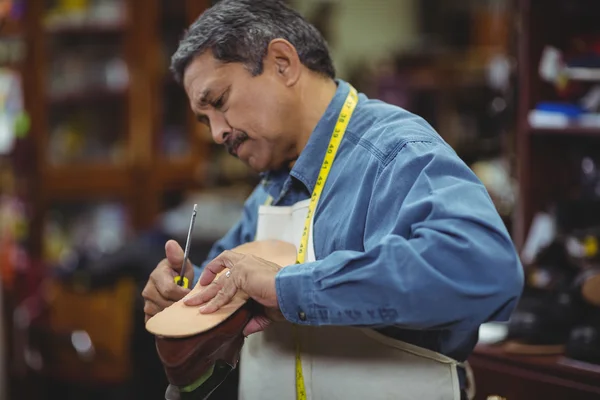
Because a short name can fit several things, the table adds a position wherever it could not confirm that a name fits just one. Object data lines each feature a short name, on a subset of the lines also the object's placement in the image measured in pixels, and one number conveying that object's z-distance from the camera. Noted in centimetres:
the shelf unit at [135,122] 461
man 130
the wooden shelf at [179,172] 482
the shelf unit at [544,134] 283
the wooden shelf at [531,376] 207
